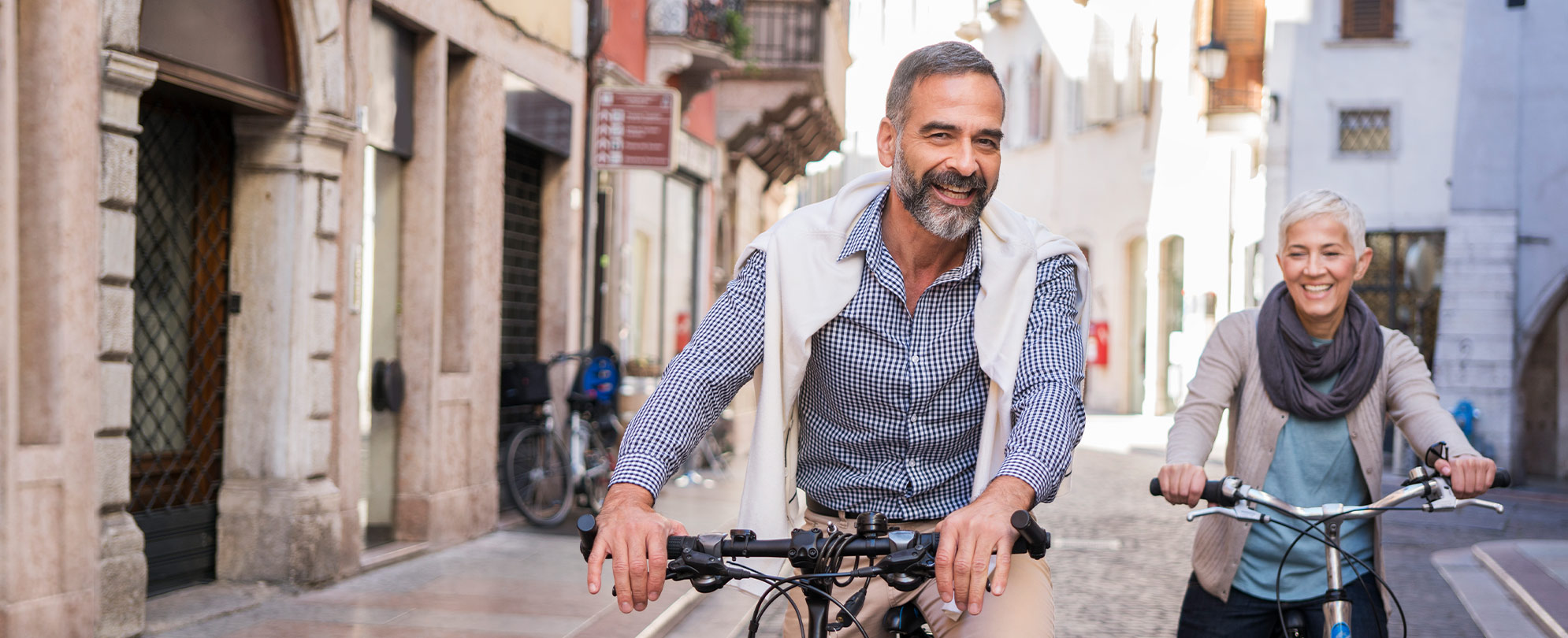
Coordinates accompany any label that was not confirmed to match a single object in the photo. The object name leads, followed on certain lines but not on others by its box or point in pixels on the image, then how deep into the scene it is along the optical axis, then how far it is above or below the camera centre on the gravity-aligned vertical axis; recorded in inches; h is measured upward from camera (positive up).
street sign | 482.9 +50.4
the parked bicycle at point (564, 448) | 446.0 -42.7
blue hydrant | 704.4 -42.3
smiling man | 108.1 -2.9
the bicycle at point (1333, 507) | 139.7 -16.7
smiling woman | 150.4 -9.3
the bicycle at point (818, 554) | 92.7 -14.6
